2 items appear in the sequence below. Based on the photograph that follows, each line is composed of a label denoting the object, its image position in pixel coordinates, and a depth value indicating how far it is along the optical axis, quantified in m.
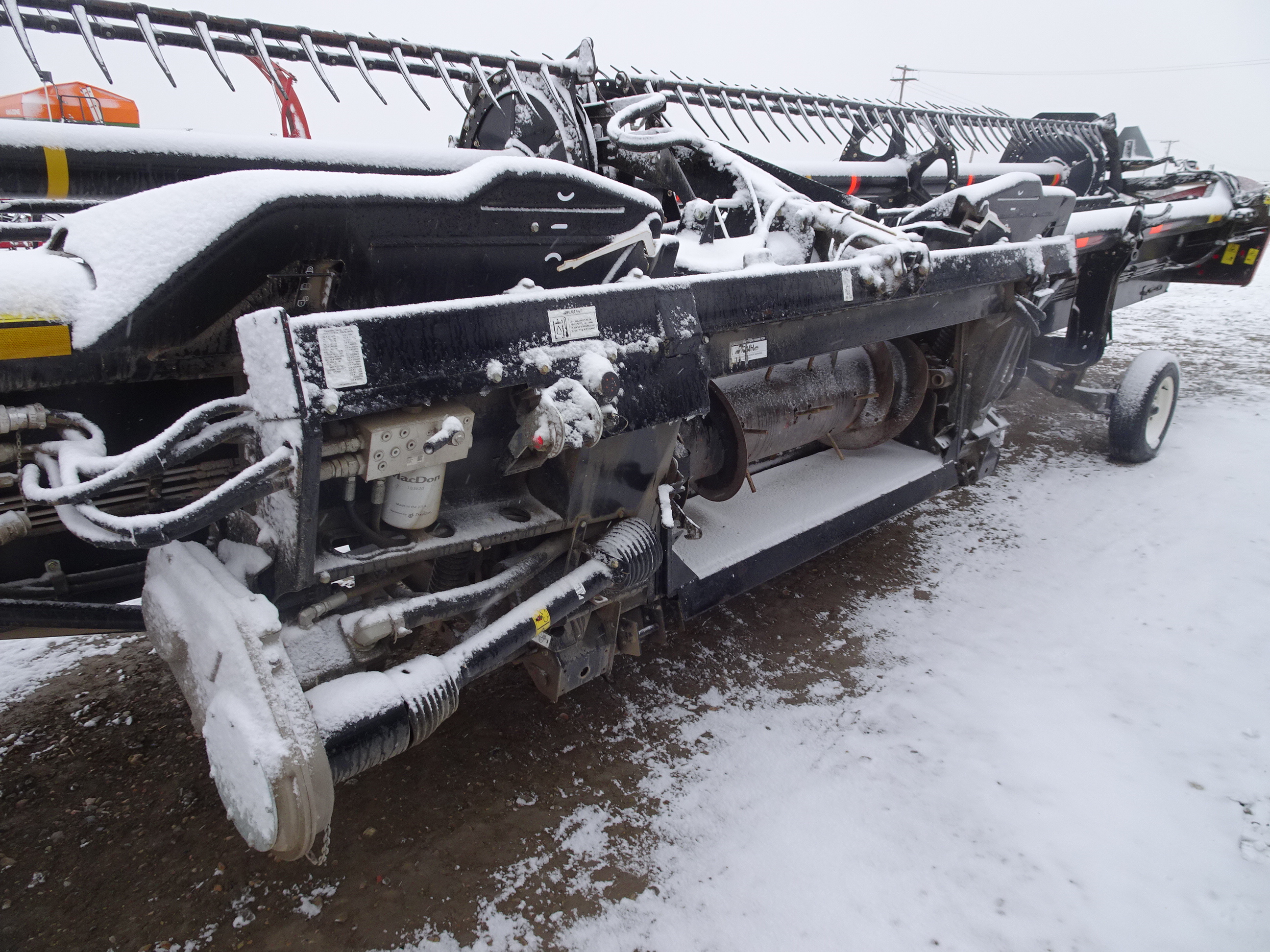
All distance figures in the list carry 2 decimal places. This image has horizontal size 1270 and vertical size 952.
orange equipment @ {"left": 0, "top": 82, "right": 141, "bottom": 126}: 4.09
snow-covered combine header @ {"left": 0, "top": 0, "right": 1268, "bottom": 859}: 1.42
